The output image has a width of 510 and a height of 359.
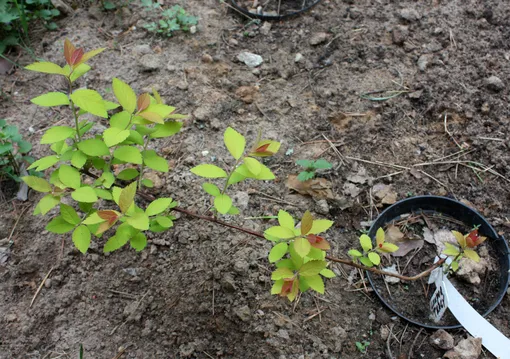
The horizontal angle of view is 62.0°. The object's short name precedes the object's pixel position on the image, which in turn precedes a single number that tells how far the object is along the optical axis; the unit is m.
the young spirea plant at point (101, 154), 1.17
